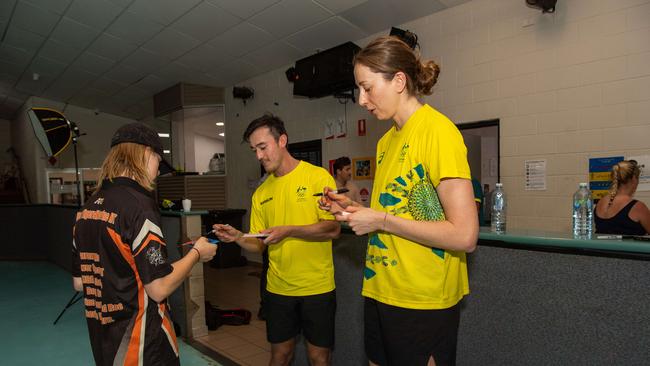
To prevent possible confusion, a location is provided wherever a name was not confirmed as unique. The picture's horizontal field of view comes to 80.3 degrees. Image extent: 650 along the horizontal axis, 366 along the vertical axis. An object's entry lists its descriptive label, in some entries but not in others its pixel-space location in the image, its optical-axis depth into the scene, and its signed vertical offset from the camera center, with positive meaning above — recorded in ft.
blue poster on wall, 11.24 -0.21
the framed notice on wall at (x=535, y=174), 12.56 -0.20
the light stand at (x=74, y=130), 20.86 +2.51
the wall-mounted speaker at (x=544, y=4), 11.62 +4.98
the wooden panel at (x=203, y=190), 25.86 -1.10
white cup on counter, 12.18 -0.98
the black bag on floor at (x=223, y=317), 12.94 -4.97
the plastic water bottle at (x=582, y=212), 5.63 -0.71
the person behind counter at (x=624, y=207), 9.93 -1.08
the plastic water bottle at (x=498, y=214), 6.04 -0.74
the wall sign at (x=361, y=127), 17.78 +2.05
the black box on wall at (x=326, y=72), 16.24 +4.41
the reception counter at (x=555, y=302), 4.22 -1.66
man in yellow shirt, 6.43 -1.33
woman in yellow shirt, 3.62 -0.47
